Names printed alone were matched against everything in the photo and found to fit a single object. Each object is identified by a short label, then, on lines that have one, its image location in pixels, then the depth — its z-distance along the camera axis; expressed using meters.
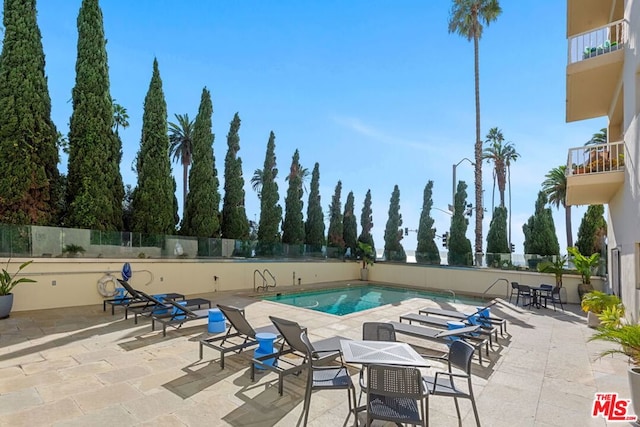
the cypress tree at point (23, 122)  10.70
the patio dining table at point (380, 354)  2.90
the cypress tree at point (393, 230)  24.38
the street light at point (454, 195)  19.52
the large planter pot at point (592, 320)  7.93
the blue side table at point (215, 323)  6.67
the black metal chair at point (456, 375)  3.12
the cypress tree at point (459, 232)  19.72
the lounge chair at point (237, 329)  4.82
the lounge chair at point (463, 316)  7.32
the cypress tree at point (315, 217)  24.48
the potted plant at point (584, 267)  11.23
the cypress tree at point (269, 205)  21.33
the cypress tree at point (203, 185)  16.81
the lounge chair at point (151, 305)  7.40
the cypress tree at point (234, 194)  18.89
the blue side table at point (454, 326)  6.40
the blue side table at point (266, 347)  4.69
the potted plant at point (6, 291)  7.52
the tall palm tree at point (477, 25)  18.03
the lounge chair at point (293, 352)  3.89
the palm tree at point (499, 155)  30.23
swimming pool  12.27
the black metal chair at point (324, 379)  3.17
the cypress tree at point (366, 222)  26.77
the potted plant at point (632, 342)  3.39
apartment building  6.70
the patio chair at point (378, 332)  4.23
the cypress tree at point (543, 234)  20.25
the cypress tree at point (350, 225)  26.31
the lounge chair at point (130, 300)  8.05
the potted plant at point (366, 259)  19.57
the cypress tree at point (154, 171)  14.55
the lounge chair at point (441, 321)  6.78
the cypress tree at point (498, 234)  19.72
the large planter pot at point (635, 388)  3.37
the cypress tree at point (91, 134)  12.22
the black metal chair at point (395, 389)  2.65
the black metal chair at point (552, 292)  10.26
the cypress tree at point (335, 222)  25.61
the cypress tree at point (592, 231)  17.38
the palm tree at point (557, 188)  25.77
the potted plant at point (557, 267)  12.27
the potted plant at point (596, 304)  7.36
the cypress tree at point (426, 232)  21.46
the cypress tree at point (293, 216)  22.70
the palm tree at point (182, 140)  26.23
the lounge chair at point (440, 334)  5.30
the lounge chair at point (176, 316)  6.54
